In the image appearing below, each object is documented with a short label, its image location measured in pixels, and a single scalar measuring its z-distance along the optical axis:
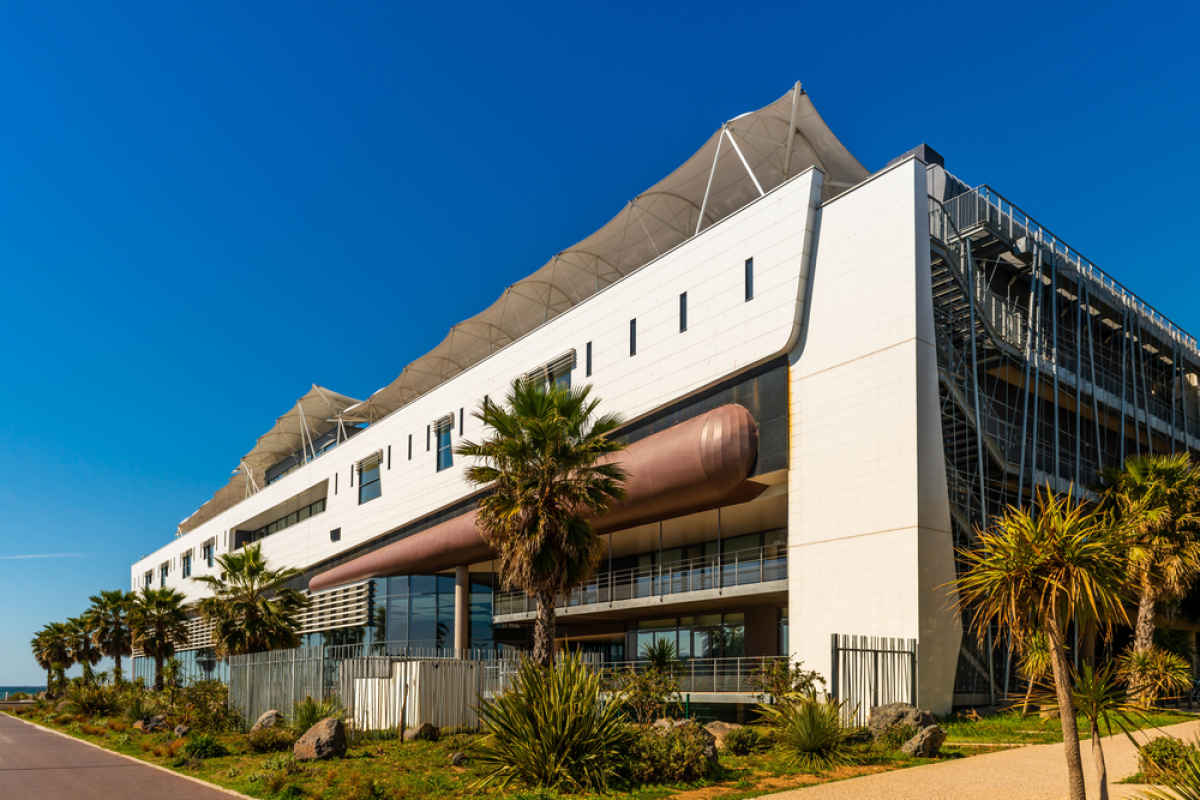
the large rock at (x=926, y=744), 16.45
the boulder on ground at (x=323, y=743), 18.23
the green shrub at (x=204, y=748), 20.62
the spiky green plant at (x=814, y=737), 15.66
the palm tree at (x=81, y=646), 67.31
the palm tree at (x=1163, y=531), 25.58
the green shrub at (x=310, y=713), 22.41
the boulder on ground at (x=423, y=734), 21.12
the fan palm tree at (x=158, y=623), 54.77
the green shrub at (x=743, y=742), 17.73
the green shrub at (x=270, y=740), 21.09
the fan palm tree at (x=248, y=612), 37.19
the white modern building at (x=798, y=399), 23.36
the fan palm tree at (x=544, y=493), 21.33
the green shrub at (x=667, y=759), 14.03
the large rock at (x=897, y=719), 18.03
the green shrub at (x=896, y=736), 17.41
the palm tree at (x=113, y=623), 60.28
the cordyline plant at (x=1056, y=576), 9.15
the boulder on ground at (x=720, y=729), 18.85
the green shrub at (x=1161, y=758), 11.07
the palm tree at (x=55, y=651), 69.81
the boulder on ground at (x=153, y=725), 28.62
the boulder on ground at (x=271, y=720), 23.67
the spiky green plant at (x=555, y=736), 13.56
